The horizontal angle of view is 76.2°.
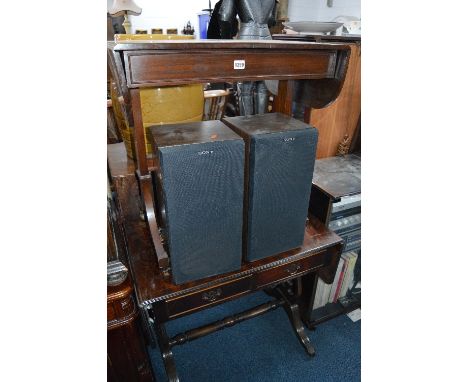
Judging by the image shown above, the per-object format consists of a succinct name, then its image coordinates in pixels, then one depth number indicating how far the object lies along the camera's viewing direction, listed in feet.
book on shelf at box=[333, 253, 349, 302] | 5.16
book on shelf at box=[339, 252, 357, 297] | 5.22
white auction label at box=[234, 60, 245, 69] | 2.66
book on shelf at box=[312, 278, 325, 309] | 5.20
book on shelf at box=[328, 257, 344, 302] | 5.17
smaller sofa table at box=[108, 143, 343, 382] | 3.14
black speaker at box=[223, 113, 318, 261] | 2.81
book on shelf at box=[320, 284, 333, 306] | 5.38
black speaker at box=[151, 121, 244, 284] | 2.50
